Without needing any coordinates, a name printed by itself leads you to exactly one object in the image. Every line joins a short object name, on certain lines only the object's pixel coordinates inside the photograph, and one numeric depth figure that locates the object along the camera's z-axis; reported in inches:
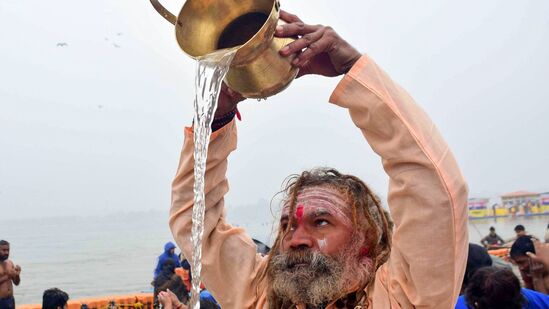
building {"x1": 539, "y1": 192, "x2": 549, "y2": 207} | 1582.7
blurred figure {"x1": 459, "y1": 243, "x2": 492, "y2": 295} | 129.9
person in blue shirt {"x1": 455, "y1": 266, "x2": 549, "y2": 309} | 101.1
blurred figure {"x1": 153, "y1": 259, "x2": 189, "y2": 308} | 156.4
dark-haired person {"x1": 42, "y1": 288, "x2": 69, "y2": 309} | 176.2
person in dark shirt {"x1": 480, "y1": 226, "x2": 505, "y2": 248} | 505.0
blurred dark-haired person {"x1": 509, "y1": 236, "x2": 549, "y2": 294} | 123.4
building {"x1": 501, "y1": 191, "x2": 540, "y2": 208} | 1524.4
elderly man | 64.0
